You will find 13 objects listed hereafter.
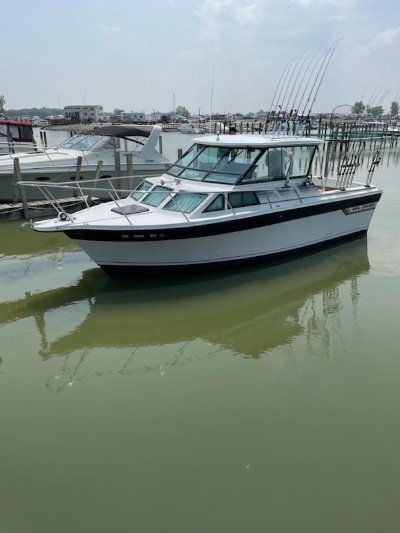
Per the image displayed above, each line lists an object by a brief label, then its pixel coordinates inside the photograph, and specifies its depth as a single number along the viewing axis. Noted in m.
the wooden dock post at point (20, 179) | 12.66
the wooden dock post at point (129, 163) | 14.73
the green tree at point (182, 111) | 161.25
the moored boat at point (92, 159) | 14.53
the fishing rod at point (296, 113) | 12.95
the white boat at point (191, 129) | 70.28
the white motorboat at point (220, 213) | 8.40
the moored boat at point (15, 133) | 18.75
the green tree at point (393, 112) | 67.44
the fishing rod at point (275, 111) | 13.49
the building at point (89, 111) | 100.61
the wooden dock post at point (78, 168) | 14.41
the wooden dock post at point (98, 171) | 13.92
